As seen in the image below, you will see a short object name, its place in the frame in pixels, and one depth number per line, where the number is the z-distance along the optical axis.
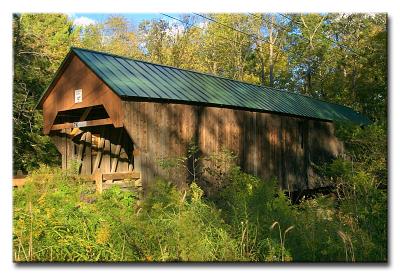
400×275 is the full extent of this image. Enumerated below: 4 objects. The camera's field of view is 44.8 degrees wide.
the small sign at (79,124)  9.82
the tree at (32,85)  13.38
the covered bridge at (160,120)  9.48
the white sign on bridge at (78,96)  9.76
